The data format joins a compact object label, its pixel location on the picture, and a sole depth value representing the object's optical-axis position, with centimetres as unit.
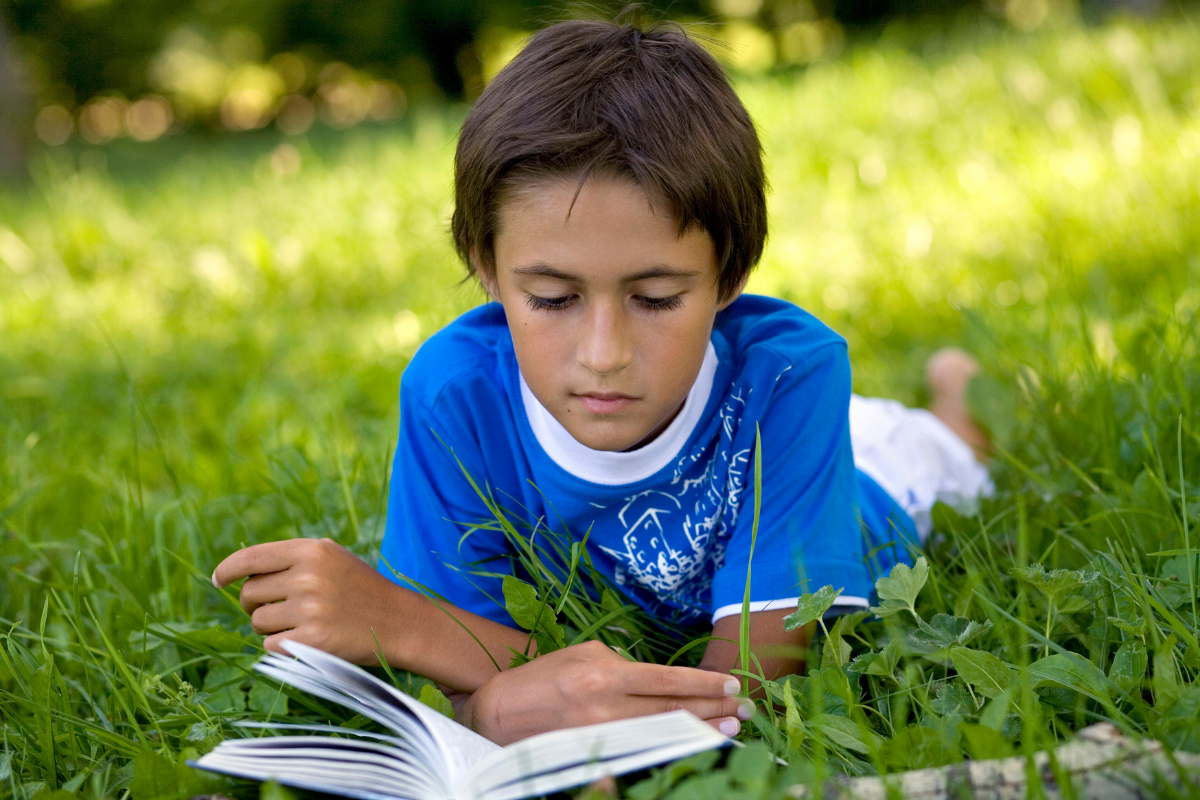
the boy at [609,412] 132
